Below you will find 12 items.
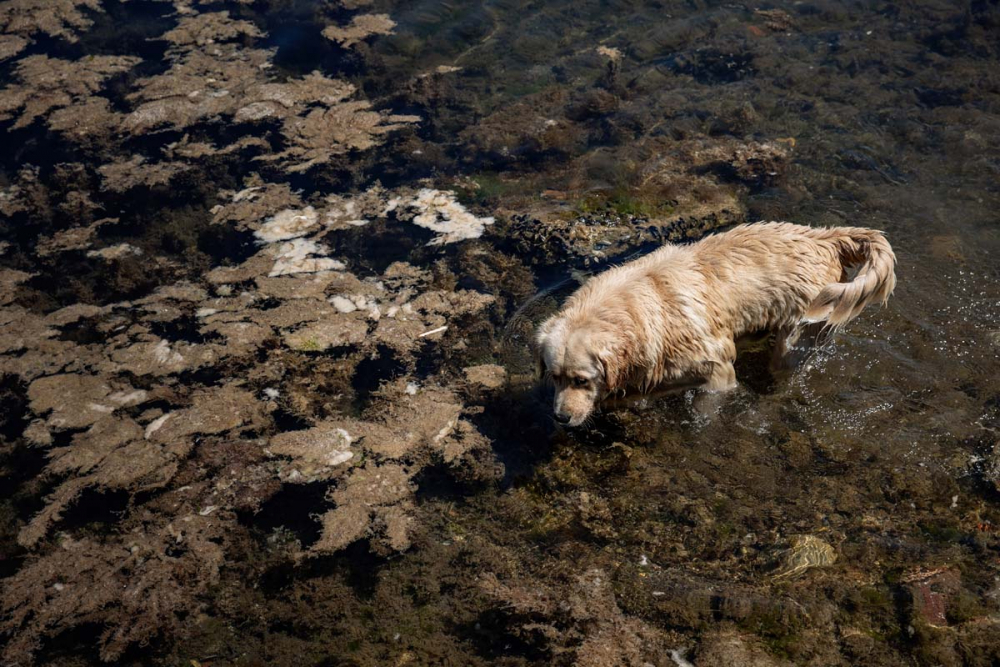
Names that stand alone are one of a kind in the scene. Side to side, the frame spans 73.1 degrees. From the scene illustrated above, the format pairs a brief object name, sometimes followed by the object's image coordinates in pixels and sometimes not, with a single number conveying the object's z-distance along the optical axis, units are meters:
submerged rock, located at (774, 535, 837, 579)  3.76
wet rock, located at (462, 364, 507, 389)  5.23
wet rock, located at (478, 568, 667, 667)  3.42
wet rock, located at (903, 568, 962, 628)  3.38
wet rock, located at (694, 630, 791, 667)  3.29
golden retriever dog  4.46
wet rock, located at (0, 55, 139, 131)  8.66
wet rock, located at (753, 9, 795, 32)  9.39
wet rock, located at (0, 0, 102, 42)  10.16
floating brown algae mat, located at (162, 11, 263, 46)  9.90
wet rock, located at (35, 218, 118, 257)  6.83
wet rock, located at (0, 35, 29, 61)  9.69
